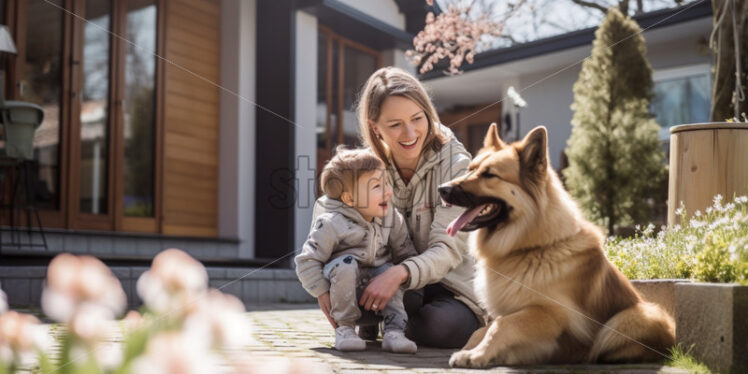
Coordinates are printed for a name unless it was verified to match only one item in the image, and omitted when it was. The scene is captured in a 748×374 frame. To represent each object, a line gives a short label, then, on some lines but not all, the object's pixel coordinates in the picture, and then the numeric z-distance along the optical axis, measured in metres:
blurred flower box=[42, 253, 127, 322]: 0.52
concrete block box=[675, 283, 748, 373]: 2.48
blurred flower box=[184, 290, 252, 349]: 0.56
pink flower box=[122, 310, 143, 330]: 0.69
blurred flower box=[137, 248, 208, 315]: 0.59
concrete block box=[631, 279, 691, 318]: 3.43
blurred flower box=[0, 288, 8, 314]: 0.68
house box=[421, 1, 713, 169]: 10.75
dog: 2.86
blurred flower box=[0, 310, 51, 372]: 0.65
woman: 3.65
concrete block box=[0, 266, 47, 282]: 5.17
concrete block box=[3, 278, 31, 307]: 5.19
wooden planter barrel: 4.05
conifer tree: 9.23
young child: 3.38
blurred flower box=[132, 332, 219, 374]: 0.49
